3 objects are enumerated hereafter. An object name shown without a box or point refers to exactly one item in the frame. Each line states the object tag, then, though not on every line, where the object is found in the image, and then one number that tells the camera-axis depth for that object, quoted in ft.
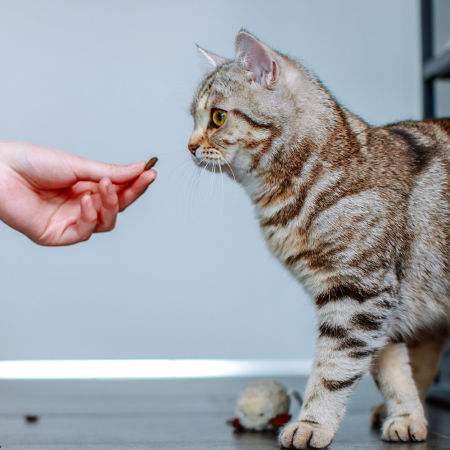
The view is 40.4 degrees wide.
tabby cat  3.85
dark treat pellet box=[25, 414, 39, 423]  4.61
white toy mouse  4.28
